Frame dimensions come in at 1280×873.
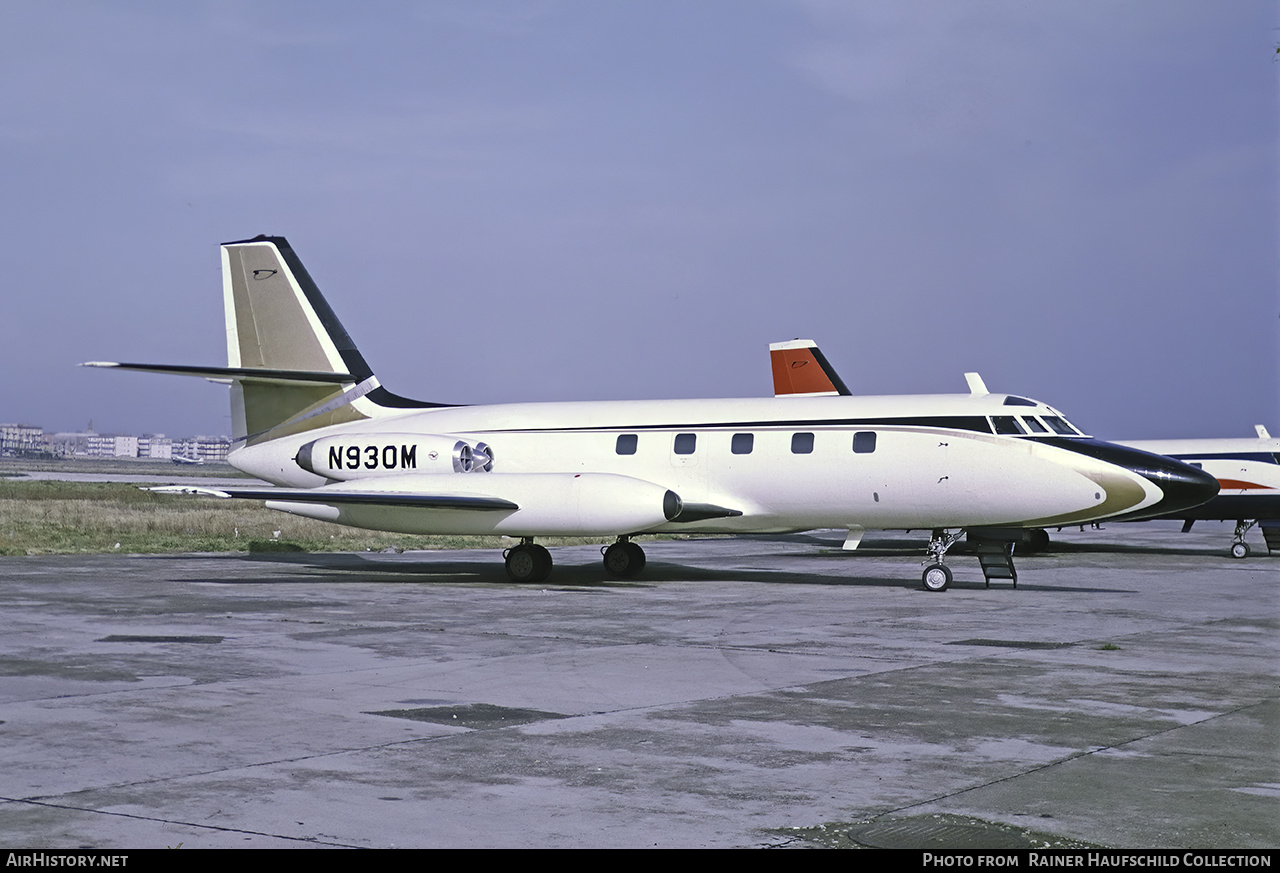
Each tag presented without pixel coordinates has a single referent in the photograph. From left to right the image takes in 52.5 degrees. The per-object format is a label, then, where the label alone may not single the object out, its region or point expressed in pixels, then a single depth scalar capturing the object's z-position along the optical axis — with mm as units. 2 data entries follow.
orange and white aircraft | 29359
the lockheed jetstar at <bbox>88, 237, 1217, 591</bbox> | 18484
